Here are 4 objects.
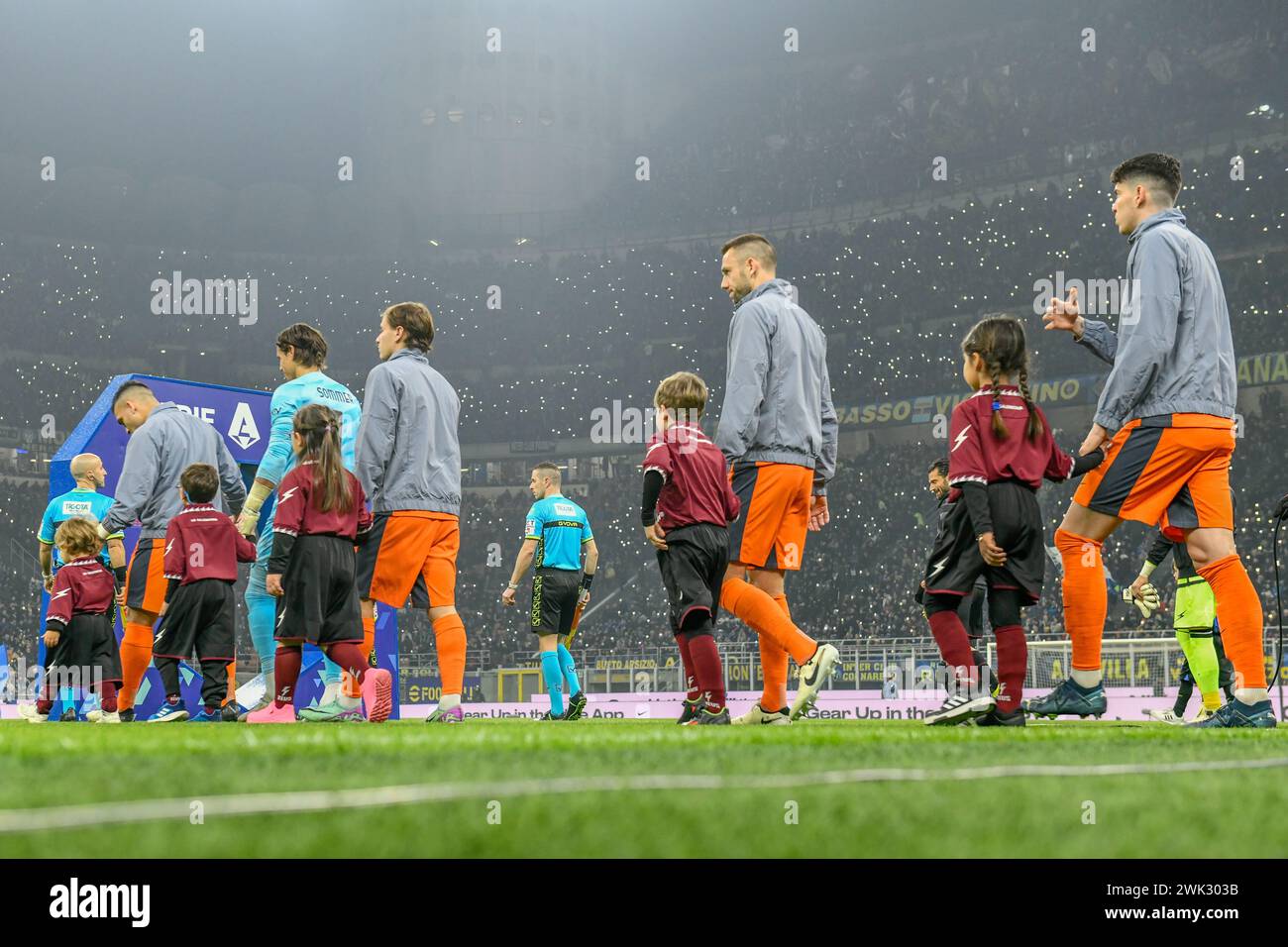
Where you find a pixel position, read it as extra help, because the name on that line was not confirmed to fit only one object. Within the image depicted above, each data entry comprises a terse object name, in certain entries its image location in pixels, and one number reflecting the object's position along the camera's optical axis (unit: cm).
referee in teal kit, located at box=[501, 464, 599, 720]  950
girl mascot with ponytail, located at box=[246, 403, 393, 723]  586
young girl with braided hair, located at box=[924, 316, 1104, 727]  486
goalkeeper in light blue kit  702
